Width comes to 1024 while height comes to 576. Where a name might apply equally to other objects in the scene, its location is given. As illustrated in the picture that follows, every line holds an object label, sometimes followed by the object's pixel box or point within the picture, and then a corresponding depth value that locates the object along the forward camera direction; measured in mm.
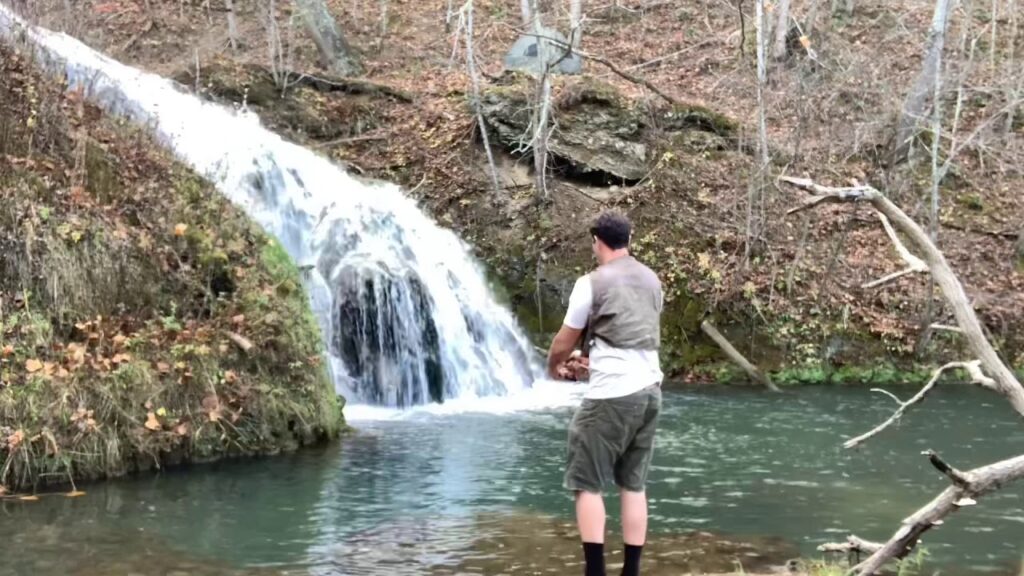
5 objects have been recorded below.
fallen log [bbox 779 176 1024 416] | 5336
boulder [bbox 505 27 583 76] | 20141
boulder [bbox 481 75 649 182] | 17672
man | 4945
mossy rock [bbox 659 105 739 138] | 18828
